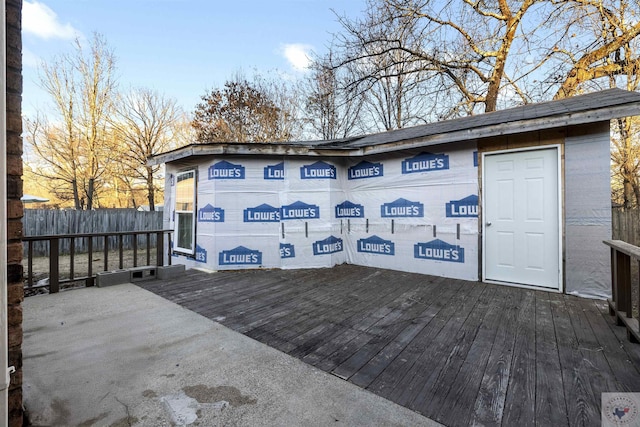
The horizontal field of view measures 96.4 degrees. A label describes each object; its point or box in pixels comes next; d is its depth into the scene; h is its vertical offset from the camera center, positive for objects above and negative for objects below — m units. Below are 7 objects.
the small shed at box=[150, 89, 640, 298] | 3.64 +0.26
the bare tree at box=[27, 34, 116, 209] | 11.34 +4.18
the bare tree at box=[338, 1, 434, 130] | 8.37 +5.11
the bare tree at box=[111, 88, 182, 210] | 13.86 +4.41
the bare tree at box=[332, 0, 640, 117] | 7.52 +5.01
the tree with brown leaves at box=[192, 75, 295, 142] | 13.52 +4.96
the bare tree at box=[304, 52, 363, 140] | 9.67 +4.43
